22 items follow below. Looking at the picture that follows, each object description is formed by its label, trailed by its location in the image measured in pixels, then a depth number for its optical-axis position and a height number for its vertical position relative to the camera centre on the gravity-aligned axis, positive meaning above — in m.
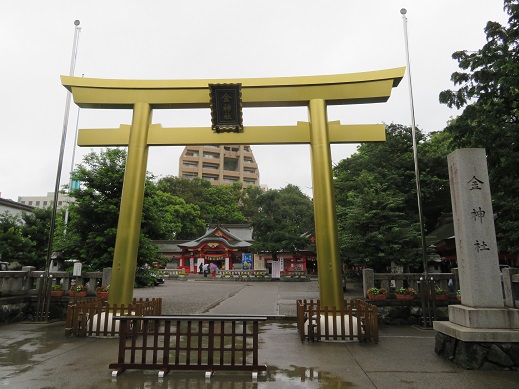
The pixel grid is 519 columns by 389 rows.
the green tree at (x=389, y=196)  15.41 +4.14
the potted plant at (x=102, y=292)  10.13 -0.79
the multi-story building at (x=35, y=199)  97.28 +17.42
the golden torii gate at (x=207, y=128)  8.58 +3.58
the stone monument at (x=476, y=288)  5.70 -0.34
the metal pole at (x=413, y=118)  9.88 +4.60
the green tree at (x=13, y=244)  20.32 +1.10
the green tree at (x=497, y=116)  10.10 +4.70
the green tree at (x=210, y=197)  51.97 +10.35
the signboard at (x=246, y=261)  39.34 +0.54
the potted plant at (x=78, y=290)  10.67 -0.80
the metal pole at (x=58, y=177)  10.44 +2.63
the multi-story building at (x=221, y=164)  74.62 +22.04
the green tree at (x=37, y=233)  21.45 +1.88
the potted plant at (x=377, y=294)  10.23 -0.76
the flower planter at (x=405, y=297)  10.21 -0.83
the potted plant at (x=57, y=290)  10.92 -0.82
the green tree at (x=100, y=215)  12.66 +1.78
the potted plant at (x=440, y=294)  10.17 -0.73
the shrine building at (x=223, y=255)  39.13 +1.21
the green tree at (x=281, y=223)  32.31 +4.06
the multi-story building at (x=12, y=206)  30.80 +5.12
